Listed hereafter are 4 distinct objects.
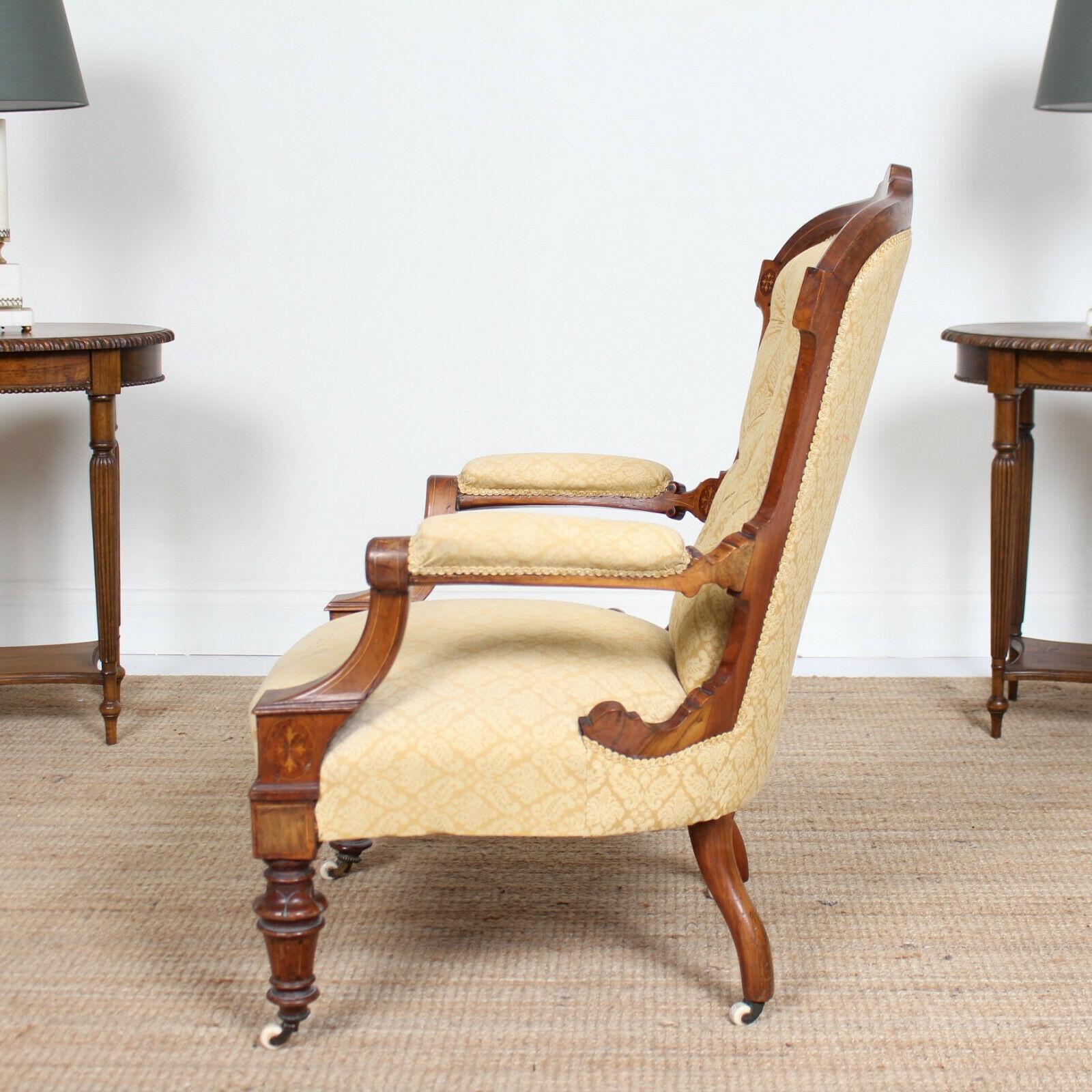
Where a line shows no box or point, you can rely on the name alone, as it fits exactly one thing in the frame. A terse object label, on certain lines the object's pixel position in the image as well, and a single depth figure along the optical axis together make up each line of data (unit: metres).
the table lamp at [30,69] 2.76
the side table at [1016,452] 2.79
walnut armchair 1.67
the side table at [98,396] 2.76
